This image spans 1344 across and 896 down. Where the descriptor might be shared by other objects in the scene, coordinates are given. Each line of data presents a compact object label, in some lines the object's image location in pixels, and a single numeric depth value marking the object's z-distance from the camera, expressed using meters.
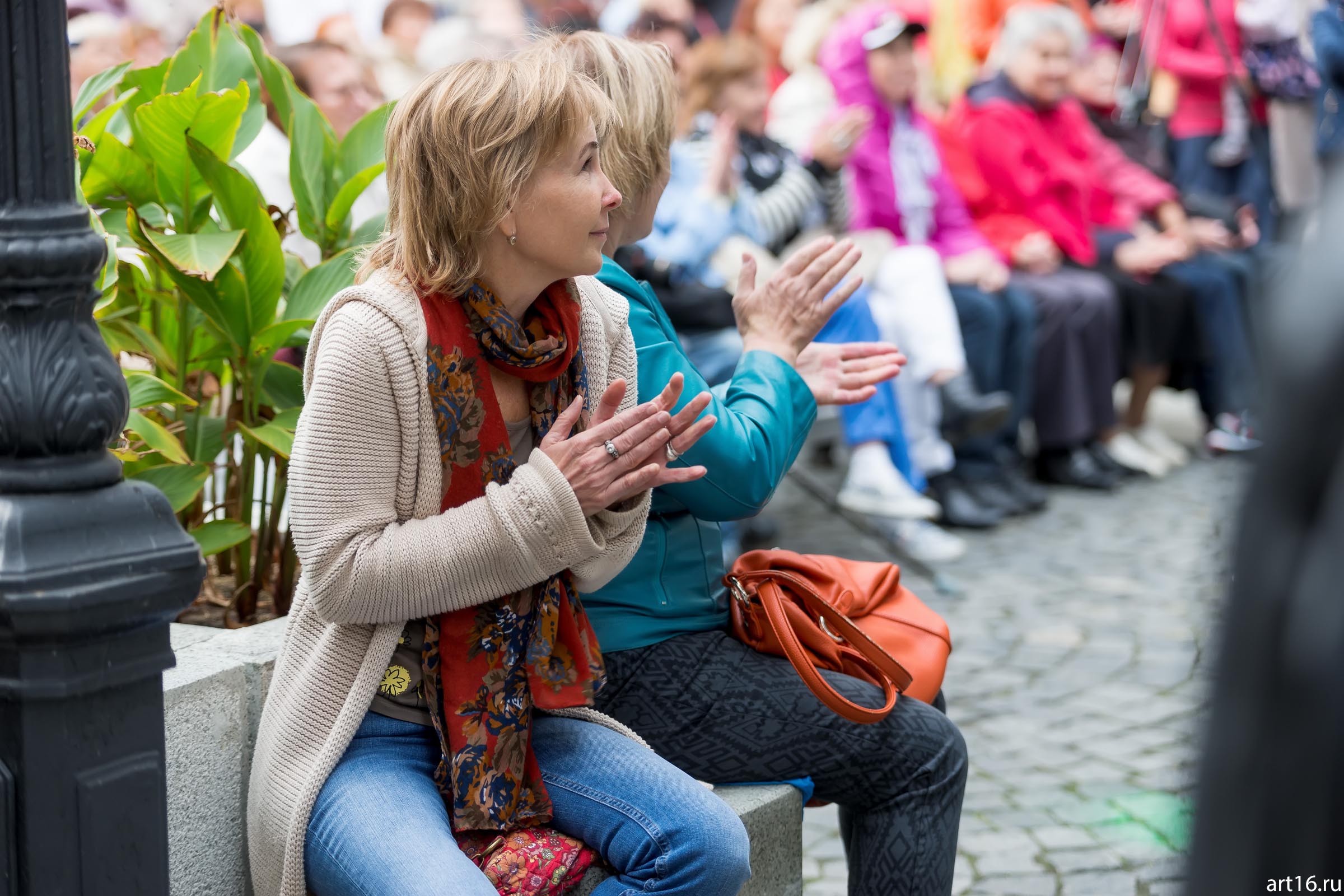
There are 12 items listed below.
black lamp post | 3.26
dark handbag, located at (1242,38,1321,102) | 16.14
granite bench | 4.39
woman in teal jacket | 4.64
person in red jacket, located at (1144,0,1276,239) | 16.69
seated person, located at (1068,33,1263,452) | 14.84
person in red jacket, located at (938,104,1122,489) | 13.55
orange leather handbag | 4.70
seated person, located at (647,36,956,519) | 10.49
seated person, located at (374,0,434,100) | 14.09
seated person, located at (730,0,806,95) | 16.33
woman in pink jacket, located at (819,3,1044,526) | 11.70
